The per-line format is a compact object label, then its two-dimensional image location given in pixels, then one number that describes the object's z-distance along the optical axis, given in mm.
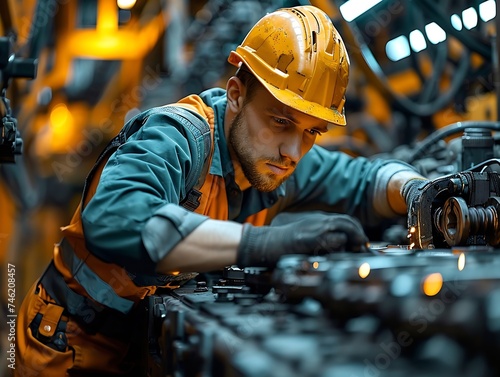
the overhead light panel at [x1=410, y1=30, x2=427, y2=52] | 5840
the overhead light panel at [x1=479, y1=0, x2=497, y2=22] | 5039
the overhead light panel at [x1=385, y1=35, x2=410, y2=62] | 7527
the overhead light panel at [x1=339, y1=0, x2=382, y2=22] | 6383
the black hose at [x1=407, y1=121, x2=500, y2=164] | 3213
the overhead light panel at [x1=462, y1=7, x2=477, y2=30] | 5152
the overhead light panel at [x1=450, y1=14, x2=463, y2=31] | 5010
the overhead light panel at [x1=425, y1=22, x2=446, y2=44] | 5516
